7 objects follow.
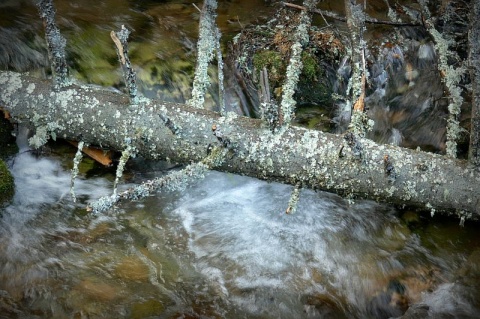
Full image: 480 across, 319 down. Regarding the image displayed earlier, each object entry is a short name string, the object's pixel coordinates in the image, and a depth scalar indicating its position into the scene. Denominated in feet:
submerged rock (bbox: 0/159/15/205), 10.57
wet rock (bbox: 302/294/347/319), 9.79
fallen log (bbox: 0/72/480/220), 9.05
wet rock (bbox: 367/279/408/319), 9.98
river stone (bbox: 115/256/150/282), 9.89
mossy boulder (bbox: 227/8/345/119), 12.21
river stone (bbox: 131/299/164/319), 9.09
